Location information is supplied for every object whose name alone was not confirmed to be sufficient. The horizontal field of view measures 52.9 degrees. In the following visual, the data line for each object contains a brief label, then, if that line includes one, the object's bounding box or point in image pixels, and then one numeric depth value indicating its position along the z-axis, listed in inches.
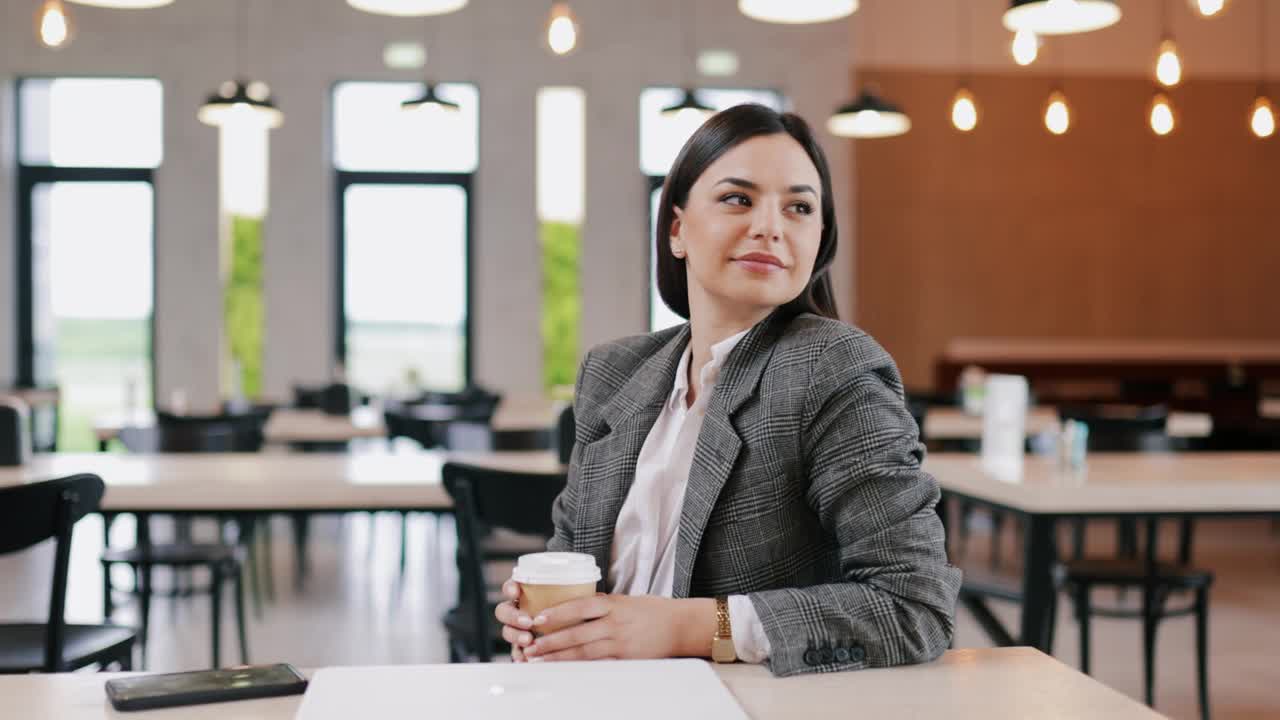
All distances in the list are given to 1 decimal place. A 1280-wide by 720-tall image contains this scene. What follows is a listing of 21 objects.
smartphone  44.1
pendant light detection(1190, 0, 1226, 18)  134.8
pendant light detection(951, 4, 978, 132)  249.6
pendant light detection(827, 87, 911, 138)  268.7
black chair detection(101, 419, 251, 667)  154.9
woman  51.1
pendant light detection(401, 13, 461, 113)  259.1
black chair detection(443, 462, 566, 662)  98.7
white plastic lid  48.4
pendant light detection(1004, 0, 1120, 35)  139.7
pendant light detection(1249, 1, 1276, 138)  240.4
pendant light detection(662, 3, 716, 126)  270.5
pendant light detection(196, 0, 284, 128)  241.8
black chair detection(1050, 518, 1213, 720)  137.9
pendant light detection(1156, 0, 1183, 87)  187.6
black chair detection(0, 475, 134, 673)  89.7
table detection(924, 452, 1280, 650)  111.2
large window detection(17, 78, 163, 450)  369.4
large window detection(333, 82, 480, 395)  381.1
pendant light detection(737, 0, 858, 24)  161.5
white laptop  40.5
